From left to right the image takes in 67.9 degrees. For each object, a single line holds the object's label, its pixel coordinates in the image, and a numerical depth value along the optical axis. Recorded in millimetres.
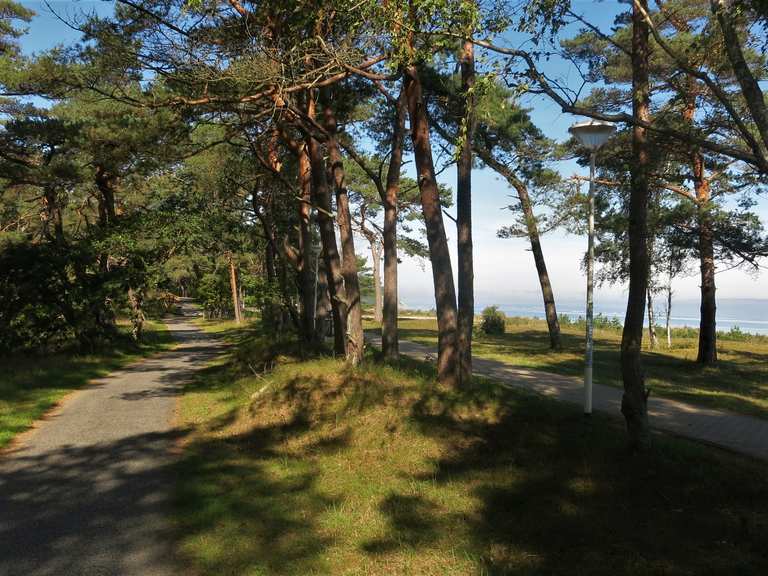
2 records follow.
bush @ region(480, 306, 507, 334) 33938
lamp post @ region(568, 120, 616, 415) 8023
